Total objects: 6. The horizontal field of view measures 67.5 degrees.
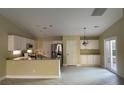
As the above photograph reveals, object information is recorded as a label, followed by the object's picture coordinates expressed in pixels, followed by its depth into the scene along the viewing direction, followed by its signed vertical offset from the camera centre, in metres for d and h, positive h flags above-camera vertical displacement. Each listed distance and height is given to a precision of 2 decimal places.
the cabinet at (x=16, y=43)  4.22 +0.30
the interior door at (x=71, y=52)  6.88 -0.26
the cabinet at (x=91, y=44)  7.04 +0.33
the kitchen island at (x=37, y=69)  4.06 -0.89
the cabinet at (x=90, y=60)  6.84 -0.86
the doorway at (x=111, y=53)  5.06 -0.28
